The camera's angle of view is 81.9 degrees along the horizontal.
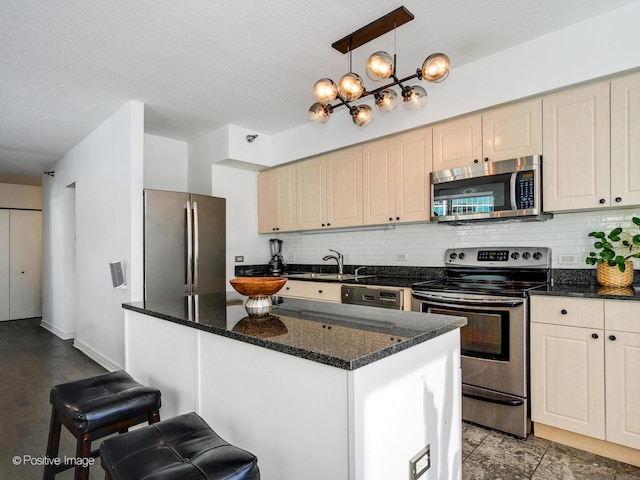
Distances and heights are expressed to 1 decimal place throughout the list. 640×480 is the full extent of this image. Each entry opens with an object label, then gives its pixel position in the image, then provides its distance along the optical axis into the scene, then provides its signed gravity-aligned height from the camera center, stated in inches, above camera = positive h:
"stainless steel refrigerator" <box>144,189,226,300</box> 137.7 -2.0
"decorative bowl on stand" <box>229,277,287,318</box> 66.3 -9.5
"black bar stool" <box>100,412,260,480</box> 39.2 -25.0
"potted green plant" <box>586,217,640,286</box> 91.6 -4.9
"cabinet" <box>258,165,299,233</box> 173.8 +18.9
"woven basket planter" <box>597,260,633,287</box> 92.7 -10.1
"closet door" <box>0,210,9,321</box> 267.4 -17.7
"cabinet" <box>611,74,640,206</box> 87.2 +22.9
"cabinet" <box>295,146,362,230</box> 147.2 +20.6
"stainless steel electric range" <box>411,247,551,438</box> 93.9 -24.7
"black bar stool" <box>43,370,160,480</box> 55.6 -26.7
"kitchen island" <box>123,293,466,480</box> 42.4 -20.4
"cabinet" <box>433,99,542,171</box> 102.0 +30.0
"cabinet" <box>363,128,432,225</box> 125.0 +21.5
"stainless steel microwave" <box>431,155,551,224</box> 101.2 +13.5
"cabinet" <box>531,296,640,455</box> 80.6 -30.3
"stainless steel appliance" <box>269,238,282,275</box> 188.5 -9.7
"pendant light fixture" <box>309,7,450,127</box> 74.7 +34.1
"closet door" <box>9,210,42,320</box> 272.5 -17.6
